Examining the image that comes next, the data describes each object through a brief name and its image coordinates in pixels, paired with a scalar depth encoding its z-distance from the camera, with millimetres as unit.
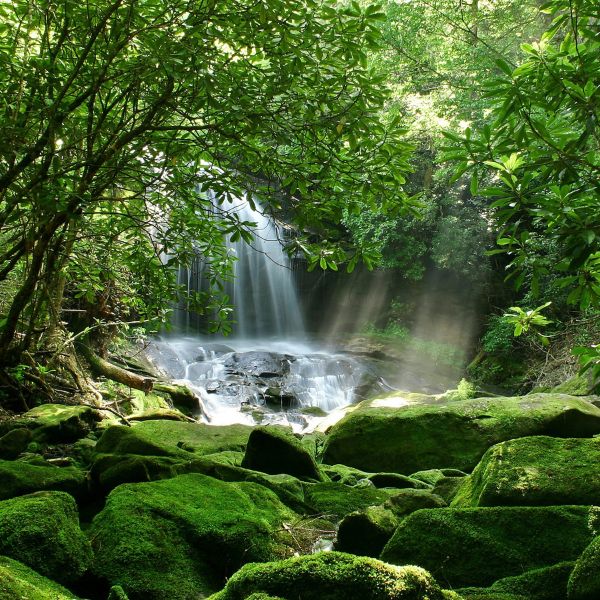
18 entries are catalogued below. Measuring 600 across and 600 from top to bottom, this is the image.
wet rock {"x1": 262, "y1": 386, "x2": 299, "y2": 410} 14345
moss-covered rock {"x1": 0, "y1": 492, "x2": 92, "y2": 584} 2666
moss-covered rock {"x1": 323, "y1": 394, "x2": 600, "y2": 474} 6555
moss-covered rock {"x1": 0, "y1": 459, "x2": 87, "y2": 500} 3598
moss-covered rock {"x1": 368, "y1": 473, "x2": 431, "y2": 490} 5535
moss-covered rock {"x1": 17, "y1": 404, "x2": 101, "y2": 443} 5971
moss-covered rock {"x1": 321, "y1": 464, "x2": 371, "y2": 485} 5844
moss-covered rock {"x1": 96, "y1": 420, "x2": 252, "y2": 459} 5062
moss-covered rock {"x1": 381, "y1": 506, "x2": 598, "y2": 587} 2869
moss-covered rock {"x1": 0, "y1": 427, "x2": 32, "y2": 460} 5223
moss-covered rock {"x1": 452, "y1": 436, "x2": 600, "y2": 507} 3373
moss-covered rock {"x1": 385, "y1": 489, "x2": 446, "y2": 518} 4000
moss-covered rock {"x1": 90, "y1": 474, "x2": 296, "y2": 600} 2895
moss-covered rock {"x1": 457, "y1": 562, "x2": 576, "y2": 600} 2359
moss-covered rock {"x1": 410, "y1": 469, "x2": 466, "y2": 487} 5981
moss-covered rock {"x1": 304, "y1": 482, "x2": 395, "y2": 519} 4386
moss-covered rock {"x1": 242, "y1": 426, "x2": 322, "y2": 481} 5367
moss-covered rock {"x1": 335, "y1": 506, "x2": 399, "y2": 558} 3375
